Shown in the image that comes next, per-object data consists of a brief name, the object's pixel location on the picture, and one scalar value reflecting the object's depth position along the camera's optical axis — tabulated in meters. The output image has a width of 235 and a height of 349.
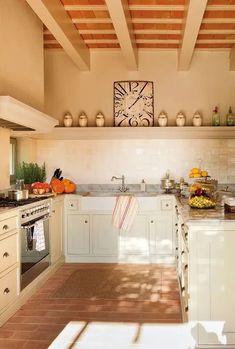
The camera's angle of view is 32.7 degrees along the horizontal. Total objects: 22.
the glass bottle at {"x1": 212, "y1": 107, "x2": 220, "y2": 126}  5.91
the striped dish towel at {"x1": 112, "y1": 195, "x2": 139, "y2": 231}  5.27
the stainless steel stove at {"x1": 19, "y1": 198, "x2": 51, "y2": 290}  3.76
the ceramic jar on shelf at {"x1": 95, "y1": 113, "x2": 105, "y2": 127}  6.00
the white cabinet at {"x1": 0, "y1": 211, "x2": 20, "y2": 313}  3.26
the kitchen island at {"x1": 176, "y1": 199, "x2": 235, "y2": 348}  2.77
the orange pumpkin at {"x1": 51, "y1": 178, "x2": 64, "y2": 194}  5.54
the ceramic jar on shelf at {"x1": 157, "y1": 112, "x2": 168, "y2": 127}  5.93
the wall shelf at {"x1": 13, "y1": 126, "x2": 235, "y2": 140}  5.78
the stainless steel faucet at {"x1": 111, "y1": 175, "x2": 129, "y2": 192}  5.96
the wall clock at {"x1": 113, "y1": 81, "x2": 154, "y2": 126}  6.12
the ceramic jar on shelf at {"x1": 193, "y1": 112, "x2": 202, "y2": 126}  5.88
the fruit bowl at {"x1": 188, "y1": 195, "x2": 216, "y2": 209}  3.46
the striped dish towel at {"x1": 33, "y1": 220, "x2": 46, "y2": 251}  4.05
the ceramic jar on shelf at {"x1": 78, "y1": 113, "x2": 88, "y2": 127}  5.99
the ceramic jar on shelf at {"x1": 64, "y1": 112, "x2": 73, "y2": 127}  6.02
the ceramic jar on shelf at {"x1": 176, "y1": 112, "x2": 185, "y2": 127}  5.89
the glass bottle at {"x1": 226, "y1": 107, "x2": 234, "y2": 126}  5.86
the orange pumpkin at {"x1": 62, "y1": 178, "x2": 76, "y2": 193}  5.69
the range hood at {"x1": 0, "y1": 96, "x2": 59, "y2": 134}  3.47
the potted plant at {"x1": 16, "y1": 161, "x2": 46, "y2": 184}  5.56
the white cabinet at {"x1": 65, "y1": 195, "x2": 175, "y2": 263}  5.31
